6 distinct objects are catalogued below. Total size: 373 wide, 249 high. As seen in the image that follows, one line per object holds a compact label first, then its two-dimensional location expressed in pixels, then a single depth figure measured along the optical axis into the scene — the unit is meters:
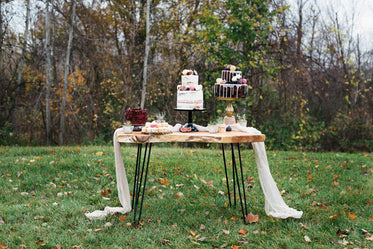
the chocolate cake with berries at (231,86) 3.98
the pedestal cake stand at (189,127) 3.88
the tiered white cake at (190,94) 3.75
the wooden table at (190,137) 3.45
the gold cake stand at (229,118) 4.23
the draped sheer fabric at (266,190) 3.92
